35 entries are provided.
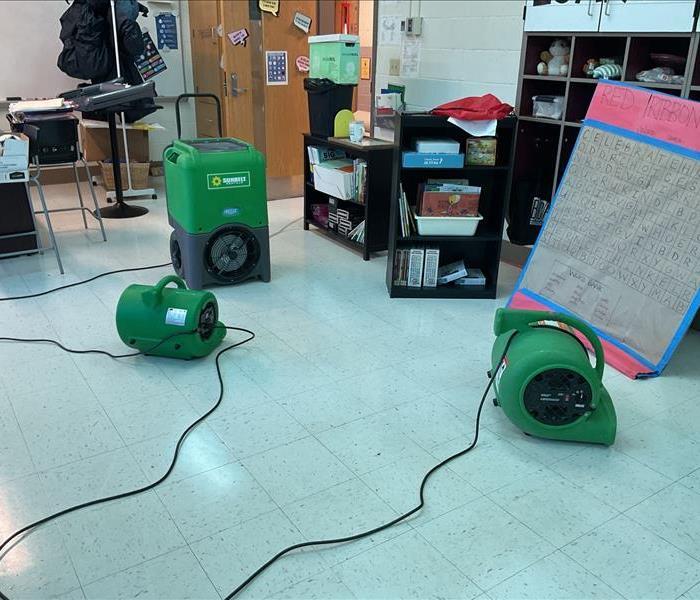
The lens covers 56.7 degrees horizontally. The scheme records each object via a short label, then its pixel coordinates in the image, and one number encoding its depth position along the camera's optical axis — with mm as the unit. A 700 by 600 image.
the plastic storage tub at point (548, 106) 3891
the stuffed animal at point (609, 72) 3520
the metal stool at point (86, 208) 4220
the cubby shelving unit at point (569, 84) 3295
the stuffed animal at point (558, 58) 3852
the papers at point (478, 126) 3492
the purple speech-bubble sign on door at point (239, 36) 6094
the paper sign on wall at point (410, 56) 4824
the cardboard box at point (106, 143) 6098
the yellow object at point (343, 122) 4582
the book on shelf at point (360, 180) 4371
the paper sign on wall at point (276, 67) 6297
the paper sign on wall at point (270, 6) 6031
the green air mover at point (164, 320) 2865
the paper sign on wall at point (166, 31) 6363
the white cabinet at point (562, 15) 3518
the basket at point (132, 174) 5891
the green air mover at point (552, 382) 2283
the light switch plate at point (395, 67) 5043
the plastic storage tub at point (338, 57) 4496
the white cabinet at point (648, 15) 3124
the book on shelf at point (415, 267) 3760
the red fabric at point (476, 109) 3467
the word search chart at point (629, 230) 2938
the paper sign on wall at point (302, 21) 6266
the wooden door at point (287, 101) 6219
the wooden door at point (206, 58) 6207
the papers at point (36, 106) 4234
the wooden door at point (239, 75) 6039
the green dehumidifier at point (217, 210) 3576
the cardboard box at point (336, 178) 4457
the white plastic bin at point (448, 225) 3648
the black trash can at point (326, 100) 4586
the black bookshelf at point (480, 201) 3596
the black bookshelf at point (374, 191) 4254
